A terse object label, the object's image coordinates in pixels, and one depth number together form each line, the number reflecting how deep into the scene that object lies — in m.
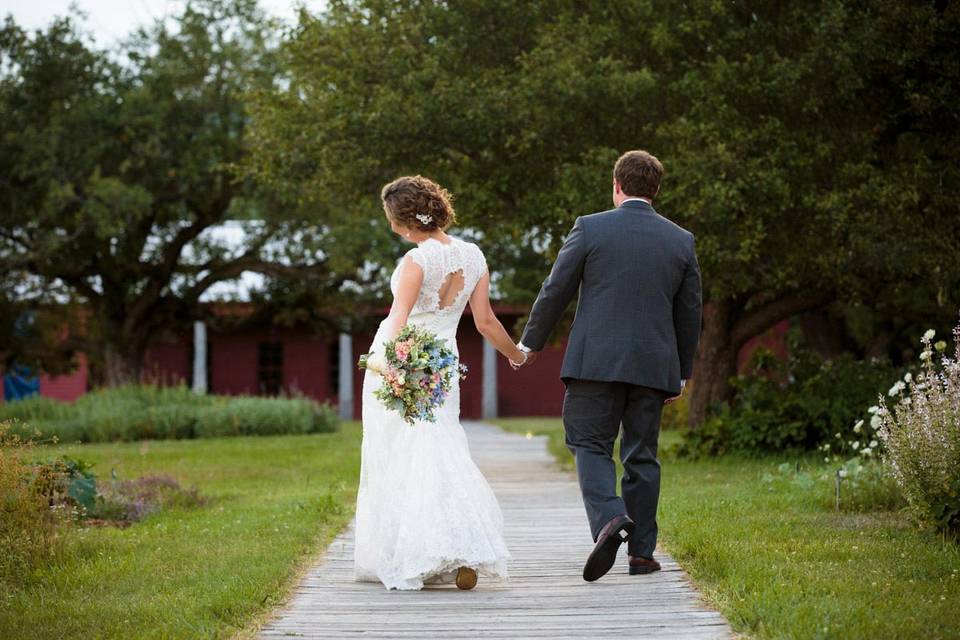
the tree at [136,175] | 23.94
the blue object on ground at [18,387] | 35.28
